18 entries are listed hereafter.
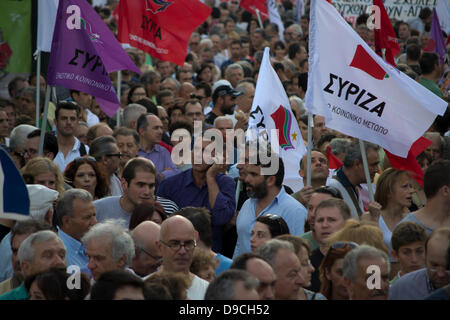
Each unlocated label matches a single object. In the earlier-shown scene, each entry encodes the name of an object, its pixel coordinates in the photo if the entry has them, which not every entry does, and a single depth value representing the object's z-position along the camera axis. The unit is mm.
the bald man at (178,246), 12422
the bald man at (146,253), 13508
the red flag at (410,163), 16734
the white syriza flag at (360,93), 16641
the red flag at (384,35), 18391
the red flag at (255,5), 44531
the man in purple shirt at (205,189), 17141
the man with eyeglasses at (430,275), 11883
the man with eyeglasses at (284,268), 11742
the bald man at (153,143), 21516
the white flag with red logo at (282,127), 19781
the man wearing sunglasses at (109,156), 18719
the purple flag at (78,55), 18219
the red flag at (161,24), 23219
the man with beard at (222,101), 26531
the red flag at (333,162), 20344
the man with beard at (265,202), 15742
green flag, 23234
